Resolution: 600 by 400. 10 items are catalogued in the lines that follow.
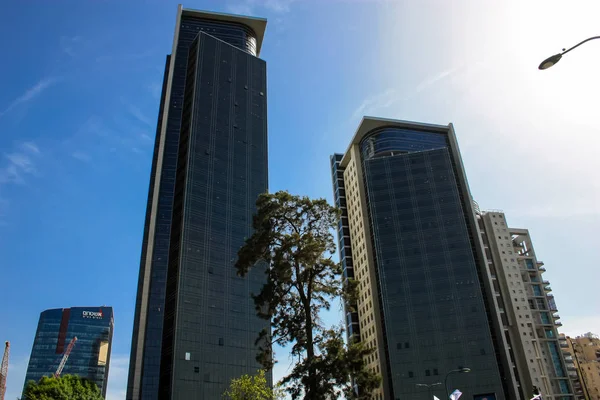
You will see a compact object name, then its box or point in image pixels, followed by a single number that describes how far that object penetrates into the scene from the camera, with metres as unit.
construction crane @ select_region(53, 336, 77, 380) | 188.59
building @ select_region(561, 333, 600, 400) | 131.00
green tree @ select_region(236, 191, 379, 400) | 23.31
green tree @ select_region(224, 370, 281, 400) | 40.12
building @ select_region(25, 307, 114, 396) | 190.75
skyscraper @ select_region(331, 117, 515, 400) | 99.12
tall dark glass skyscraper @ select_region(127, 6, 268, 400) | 84.50
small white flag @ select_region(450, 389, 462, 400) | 35.47
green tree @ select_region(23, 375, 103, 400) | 60.96
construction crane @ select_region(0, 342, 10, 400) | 135.99
